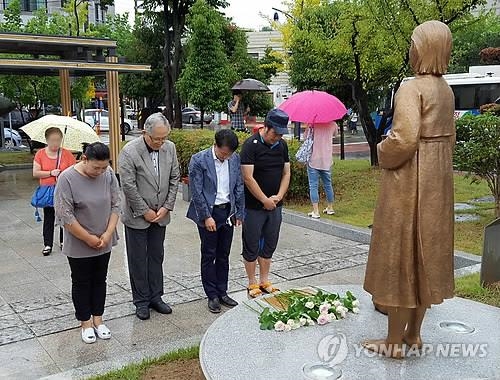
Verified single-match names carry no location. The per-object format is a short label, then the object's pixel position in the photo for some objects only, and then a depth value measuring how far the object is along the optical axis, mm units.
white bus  18912
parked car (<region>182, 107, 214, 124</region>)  41719
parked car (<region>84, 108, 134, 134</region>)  30453
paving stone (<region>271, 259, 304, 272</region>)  6619
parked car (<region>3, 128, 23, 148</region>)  23250
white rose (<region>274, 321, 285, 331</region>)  4121
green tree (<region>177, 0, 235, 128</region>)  18641
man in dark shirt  5254
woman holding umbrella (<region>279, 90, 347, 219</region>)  8695
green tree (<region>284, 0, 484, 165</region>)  11172
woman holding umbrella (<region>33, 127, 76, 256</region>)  6875
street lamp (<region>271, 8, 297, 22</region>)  21697
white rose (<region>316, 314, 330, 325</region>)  4250
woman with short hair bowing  4391
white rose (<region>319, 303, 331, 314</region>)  4320
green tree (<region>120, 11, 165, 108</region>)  24250
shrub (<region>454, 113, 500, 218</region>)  7641
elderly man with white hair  4887
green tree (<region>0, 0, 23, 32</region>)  19906
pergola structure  10859
